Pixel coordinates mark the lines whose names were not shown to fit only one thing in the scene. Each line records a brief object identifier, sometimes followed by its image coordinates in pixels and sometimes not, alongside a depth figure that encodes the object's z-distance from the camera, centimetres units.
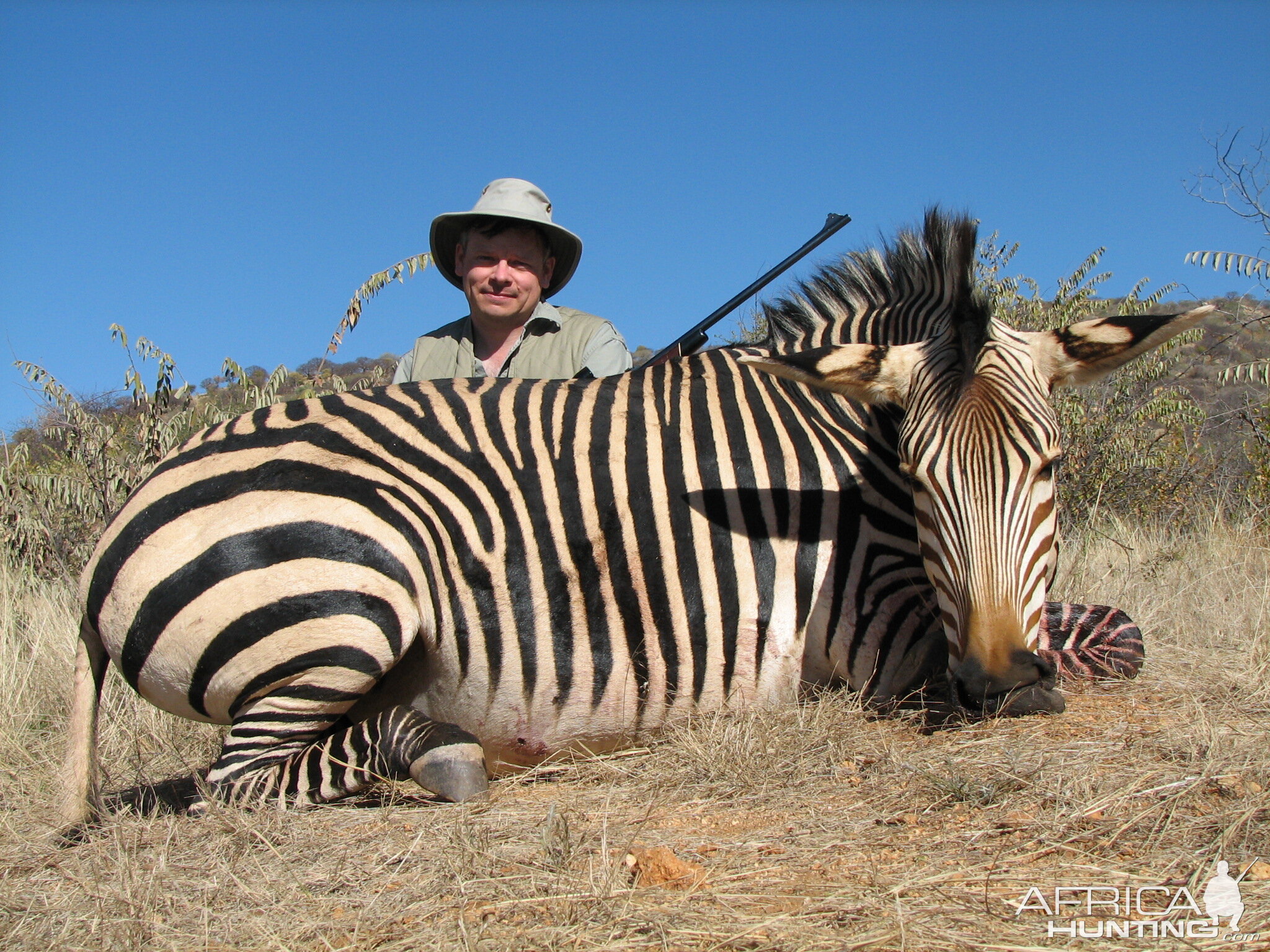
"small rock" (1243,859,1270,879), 205
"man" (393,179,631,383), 543
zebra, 314
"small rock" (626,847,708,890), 220
